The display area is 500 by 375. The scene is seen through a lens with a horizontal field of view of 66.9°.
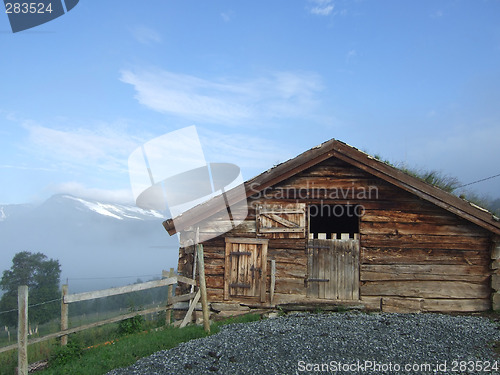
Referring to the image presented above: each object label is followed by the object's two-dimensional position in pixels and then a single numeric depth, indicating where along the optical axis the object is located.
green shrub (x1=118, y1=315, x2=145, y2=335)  9.41
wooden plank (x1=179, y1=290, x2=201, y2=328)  9.81
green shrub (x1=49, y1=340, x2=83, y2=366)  7.23
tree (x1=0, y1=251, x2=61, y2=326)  44.91
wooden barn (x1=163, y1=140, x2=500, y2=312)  10.45
